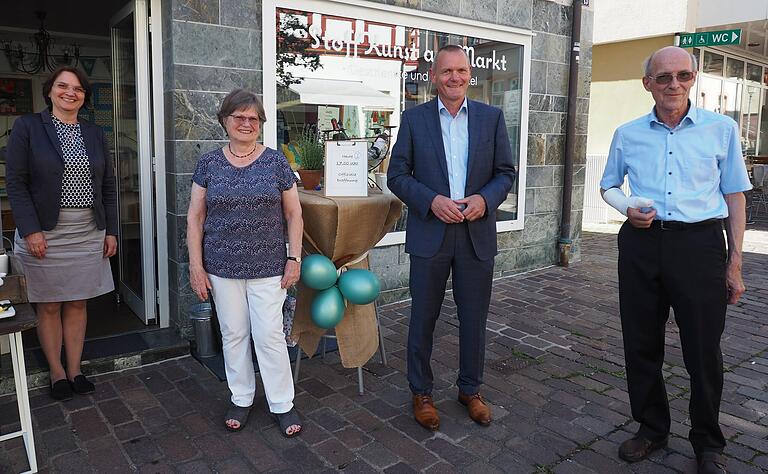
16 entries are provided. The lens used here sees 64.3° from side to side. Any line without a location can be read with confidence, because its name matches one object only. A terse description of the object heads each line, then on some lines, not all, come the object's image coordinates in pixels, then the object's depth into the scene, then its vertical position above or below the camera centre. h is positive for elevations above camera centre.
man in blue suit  3.19 -0.17
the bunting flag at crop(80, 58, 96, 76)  7.44 +1.10
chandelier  7.45 +1.21
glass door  4.44 -0.01
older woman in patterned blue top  3.04 -0.43
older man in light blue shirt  2.68 -0.25
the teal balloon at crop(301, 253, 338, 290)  3.45 -0.64
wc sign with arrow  8.72 +1.86
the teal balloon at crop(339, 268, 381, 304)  3.56 -0.74
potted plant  3.91 -0.04
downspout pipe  6.83 +0.26
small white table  2.47 -0.89
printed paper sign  3.64 -0.06
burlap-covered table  3.48 -0.49
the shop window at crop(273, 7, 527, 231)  4.93 +0.79
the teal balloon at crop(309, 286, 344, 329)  3.52 -0.86
